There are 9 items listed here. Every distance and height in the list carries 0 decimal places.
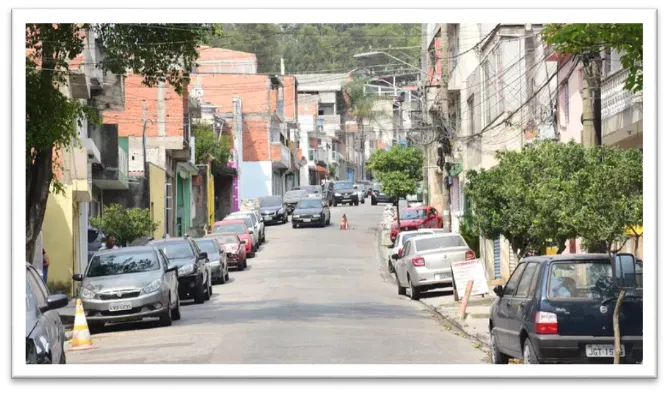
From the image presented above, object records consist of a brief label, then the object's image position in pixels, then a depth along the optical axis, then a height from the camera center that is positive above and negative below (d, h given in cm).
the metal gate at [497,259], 3741 -257
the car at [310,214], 6341 -192
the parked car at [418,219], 5266 -191
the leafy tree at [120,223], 4312 -156
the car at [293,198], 7344 -130
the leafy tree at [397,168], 6091 +32
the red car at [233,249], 4212 -242
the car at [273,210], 6706 -180
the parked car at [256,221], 5253 -193
